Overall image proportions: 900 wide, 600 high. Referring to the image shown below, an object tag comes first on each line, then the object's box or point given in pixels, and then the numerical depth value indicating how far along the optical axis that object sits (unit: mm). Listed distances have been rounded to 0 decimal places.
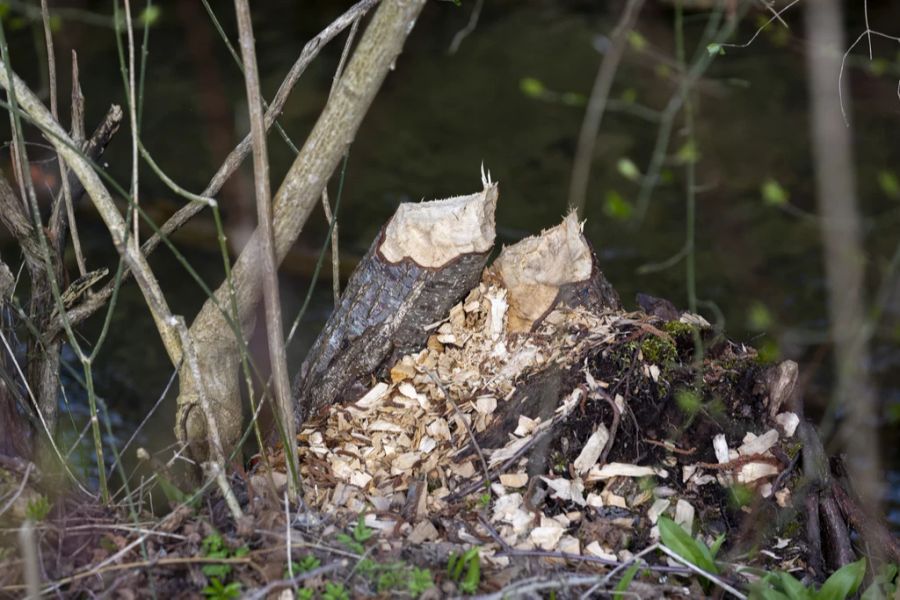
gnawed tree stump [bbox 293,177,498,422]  4640
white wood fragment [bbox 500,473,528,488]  4202
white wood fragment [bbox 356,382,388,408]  4789
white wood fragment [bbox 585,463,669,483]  4250
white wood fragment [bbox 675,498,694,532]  4191
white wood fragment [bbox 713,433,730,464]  4437
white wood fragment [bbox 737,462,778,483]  4383
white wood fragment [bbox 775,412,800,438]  4598
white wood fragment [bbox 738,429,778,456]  4473
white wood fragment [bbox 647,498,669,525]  4191
